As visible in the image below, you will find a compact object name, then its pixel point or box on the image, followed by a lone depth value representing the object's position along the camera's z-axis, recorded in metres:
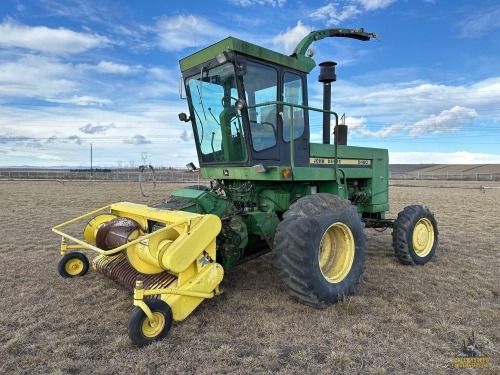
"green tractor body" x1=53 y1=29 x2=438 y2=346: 4.06
